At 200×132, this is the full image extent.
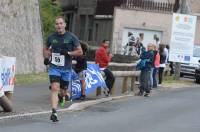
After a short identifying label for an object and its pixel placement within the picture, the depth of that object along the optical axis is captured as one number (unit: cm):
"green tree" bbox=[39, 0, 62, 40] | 4644
